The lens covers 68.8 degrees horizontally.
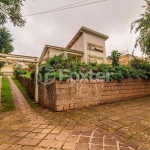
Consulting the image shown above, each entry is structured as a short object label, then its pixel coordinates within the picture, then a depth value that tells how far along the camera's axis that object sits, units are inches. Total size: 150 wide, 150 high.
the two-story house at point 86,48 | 534.9
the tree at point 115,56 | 332.4
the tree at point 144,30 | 314.2
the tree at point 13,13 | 250.5
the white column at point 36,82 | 243.1
